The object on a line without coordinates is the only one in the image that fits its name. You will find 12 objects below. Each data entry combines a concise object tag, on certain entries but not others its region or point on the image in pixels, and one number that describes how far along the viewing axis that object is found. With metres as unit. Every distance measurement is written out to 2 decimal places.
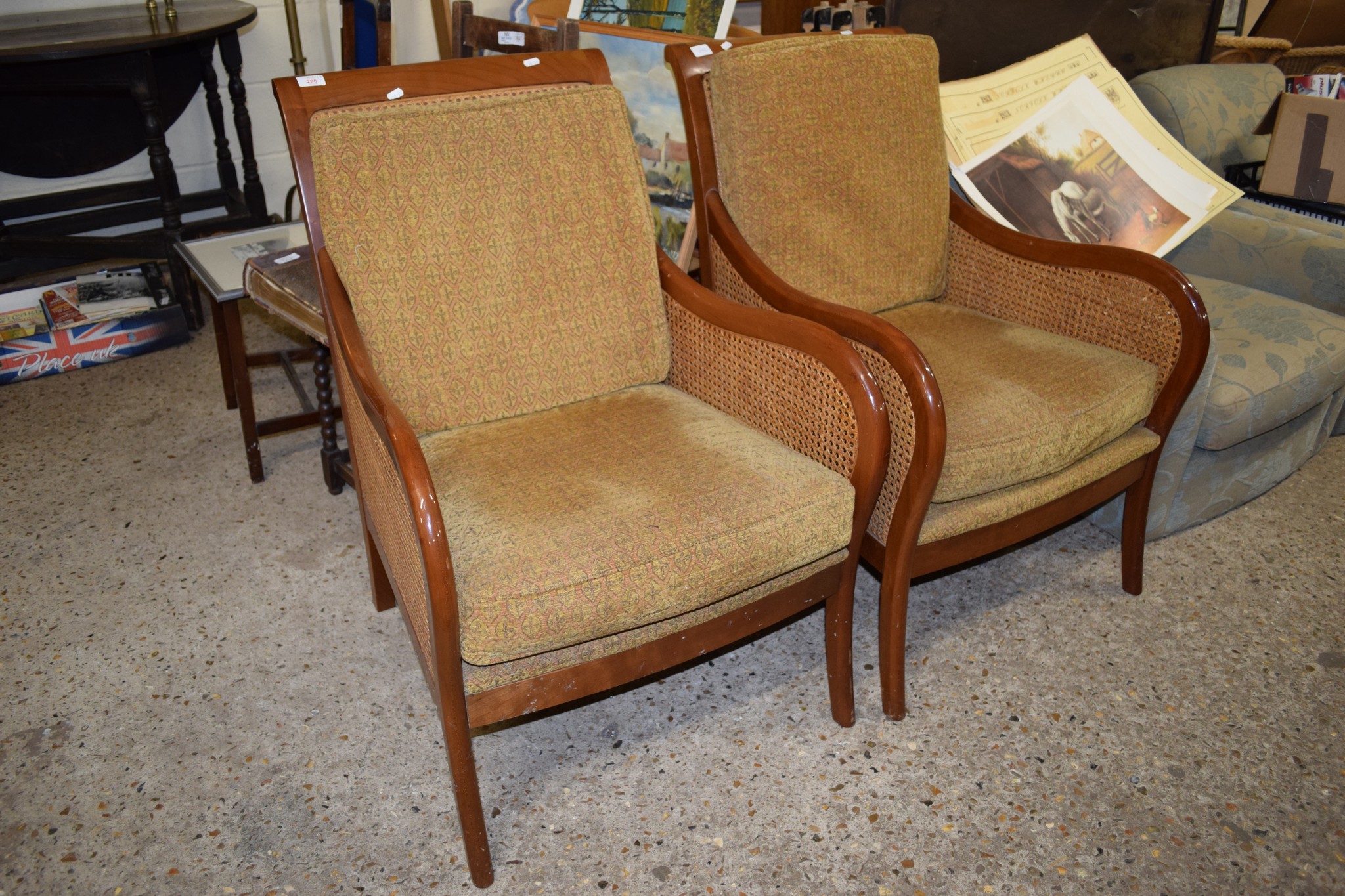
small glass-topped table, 1.97
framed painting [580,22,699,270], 2.37
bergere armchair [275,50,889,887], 1.22
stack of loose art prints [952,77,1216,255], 2.11
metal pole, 3.11
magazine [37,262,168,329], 2.75
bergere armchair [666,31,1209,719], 1.50
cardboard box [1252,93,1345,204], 2.39
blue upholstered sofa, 1.89
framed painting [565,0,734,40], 2.49
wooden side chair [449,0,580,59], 2.24
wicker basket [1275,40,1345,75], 3.79
